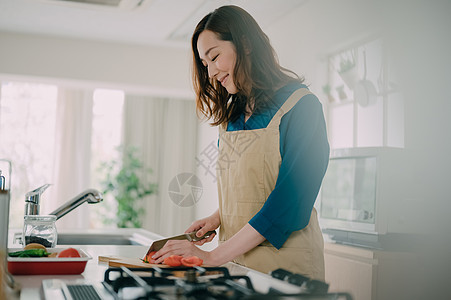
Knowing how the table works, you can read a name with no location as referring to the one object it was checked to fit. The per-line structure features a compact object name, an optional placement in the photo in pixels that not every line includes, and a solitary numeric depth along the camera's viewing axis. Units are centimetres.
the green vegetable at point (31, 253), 118
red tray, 113
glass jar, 153
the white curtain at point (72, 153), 642
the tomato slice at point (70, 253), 122
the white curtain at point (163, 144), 698
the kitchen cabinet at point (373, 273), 240
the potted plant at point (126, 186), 643
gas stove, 73
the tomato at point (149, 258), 126
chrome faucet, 182
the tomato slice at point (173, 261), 118
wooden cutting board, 118
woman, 130
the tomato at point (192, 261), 115
